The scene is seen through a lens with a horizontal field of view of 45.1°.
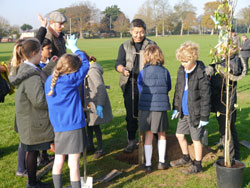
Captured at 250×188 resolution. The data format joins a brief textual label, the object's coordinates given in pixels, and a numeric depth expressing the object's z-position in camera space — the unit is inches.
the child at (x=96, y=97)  193.3
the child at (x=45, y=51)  191.5
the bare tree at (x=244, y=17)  3230.6
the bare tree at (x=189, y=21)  4597.4
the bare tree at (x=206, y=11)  4356.1
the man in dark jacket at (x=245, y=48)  608.3
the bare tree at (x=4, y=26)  3716.5
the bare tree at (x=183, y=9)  4816.2
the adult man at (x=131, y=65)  207.5
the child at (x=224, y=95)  168.7
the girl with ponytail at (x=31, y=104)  151.2
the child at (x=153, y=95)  180.5
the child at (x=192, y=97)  171.2
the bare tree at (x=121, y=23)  4388.8
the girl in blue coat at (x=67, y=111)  139.7
